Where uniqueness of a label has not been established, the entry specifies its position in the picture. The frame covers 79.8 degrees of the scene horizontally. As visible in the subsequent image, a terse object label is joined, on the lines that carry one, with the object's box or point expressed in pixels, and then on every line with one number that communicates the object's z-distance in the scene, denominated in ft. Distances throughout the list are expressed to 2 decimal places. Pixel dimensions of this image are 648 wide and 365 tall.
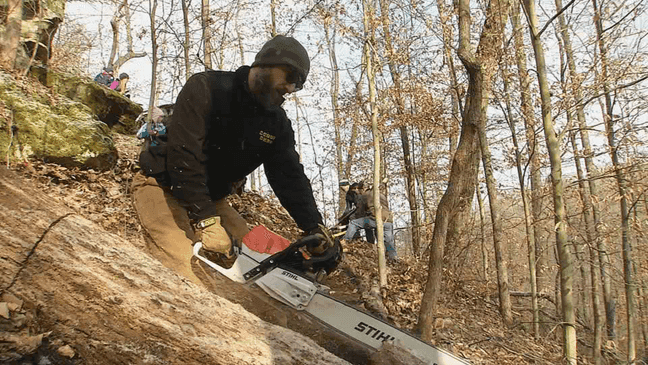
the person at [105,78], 39.96
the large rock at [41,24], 25.26
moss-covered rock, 17.15
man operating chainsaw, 8.93
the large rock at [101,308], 4.79
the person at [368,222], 31.30
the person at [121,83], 40.98
